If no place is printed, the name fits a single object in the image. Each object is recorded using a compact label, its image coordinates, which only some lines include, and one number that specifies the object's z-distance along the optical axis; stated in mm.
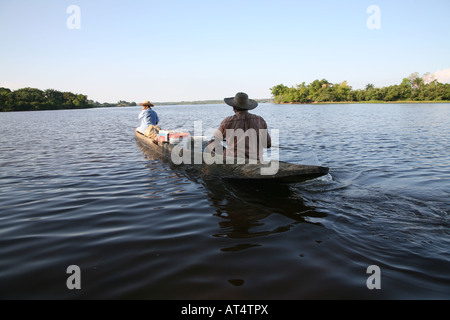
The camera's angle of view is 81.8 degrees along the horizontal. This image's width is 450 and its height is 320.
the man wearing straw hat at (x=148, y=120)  11742
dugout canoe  5039
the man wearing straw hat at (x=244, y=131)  5748
